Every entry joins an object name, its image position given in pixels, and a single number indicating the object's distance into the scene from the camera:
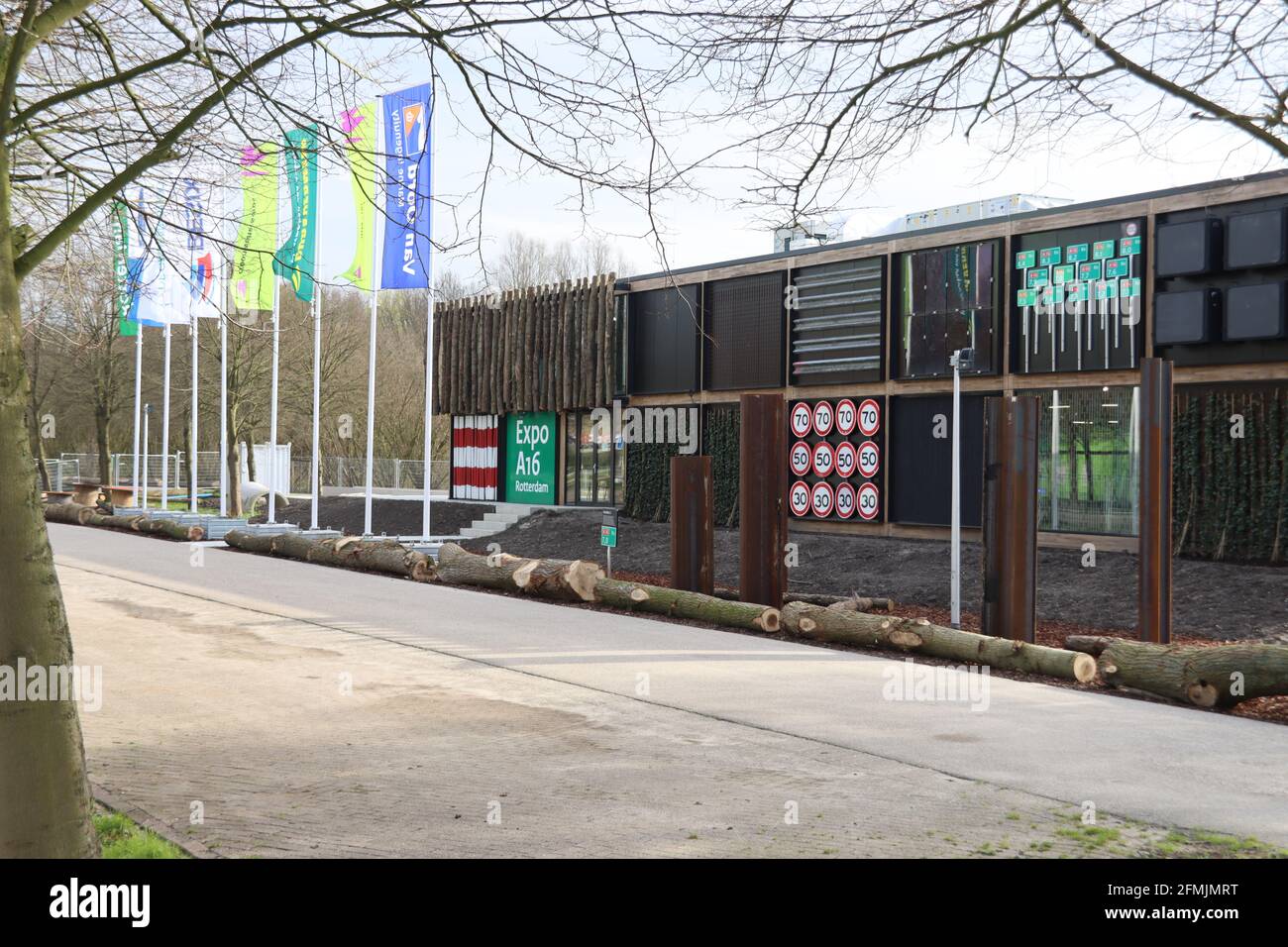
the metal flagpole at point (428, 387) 25.64
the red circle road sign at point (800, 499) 25.23
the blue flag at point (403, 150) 21.27
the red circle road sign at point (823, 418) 24.89
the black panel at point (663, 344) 28.46
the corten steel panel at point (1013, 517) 14.12
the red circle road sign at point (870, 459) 23.82
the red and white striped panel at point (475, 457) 35.03
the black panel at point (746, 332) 26.45
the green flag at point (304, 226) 22.38
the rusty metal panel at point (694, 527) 18.22
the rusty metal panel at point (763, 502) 16.79
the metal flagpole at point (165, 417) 31.83
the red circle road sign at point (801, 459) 25.33
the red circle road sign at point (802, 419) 25.33
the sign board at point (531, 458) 32.78
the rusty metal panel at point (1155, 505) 13.52
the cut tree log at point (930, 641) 11.84
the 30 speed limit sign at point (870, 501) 23.72
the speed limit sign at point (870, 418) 23.98
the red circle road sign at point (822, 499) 24.72
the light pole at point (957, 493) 15.33
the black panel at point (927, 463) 22.23
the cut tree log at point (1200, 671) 10.09
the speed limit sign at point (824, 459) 24.81
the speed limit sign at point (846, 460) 24.33
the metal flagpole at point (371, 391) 25.65
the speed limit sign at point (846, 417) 24.42
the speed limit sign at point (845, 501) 24.27
